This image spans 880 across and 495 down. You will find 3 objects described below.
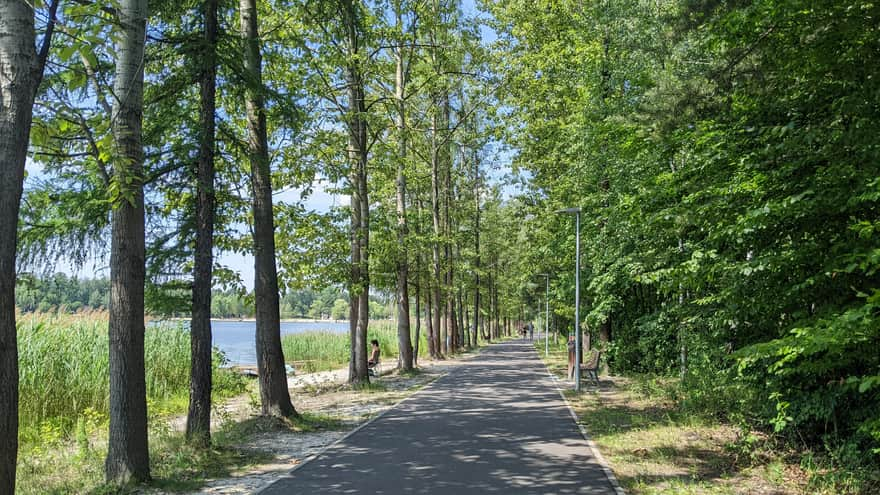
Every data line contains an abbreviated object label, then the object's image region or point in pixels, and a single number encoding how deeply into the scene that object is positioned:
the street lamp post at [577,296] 17.70
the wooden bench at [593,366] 19.14
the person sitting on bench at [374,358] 22.98
